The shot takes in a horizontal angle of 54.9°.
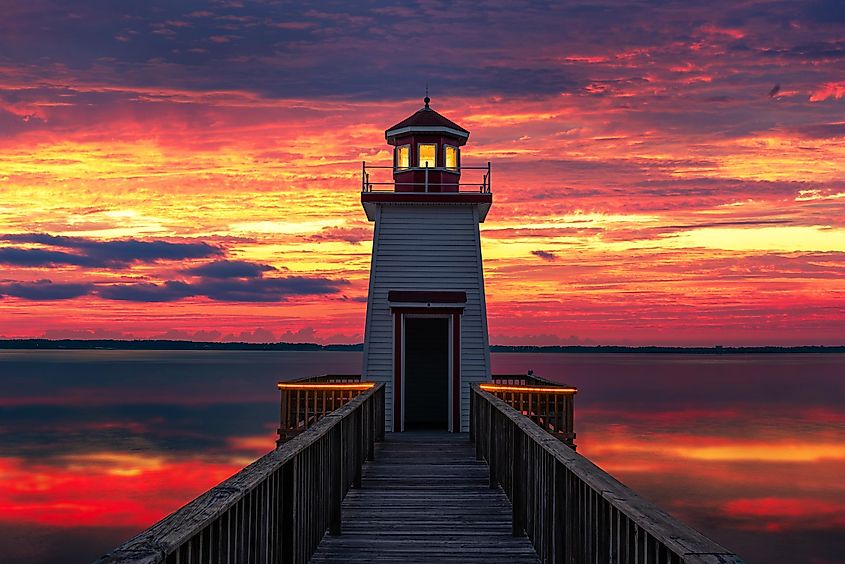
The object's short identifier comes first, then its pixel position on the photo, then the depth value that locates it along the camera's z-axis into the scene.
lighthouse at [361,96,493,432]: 15.44
